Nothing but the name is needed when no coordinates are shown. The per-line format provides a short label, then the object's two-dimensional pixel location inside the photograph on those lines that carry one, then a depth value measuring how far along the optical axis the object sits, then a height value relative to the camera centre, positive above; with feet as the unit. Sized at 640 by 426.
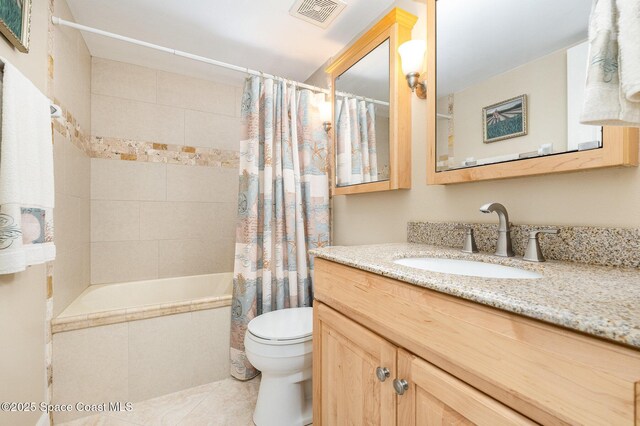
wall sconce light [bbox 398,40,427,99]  4.42 +2.31
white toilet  4.32 -2.39
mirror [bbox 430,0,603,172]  2.84 +1.51
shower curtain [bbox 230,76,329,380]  5.76 +0.20
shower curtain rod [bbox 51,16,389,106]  4.72 +3.05
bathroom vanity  1.31 -0.83
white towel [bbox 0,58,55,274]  2.87 +0.41
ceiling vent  5.20 +3.79
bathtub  4.91 -1.90
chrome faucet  3.16 -0.26
